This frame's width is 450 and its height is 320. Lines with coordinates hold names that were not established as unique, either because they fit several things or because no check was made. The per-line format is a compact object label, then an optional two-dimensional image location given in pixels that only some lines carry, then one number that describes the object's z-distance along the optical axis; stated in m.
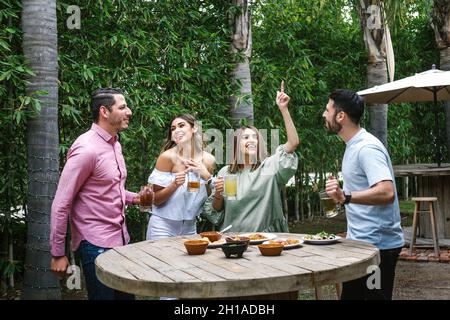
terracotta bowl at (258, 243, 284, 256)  2.48
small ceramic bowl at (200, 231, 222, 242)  2.88
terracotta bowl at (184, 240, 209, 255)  2.59
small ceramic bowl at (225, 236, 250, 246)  2.51
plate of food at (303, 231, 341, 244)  2.73
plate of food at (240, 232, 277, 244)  2.81
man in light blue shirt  2.57
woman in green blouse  3.25
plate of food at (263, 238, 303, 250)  2.64
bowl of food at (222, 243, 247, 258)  2.46
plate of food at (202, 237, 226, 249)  2.78
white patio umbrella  6.66
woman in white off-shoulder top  3.49
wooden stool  6.43
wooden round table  2.04
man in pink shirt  2.77
